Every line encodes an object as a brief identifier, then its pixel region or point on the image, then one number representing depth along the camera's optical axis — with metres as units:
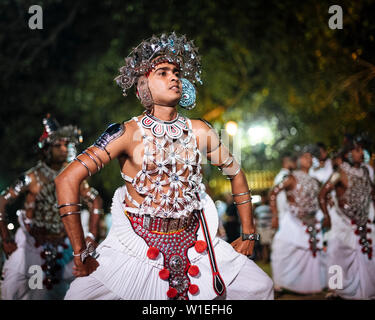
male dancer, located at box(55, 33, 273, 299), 3.05
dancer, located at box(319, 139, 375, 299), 6.45
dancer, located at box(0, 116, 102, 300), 5.27
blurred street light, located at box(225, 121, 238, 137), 12.25
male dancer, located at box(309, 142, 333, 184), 8.32
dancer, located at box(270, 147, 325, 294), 8.13
